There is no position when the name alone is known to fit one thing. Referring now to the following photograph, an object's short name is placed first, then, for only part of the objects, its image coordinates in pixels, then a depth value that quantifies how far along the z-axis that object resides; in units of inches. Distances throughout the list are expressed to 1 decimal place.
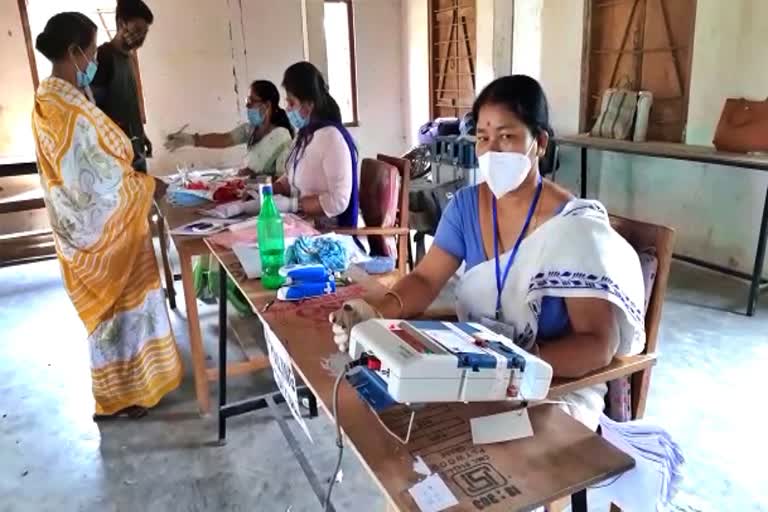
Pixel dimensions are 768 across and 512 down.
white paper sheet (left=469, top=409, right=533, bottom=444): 33.9
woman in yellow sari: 77.2
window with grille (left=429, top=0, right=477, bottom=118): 257.4
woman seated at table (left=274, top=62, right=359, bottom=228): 98.1
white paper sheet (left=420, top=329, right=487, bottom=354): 33.3
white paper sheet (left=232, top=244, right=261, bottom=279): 61.1
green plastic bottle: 61.4
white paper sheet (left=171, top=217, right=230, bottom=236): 81.8
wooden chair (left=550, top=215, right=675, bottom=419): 45.5
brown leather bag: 131.4
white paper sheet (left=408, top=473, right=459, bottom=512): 28.5
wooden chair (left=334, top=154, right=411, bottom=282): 101.0
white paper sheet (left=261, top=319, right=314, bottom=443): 49.6
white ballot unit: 31.9
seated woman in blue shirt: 44.1
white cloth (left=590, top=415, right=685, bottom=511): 34.5
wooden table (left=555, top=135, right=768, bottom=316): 121.7
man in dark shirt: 121.5
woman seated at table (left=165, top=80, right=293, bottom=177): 121.8
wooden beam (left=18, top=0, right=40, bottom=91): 205.5
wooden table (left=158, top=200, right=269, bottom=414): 80.7
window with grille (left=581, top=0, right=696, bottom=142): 160.7
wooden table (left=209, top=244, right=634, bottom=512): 29.6
